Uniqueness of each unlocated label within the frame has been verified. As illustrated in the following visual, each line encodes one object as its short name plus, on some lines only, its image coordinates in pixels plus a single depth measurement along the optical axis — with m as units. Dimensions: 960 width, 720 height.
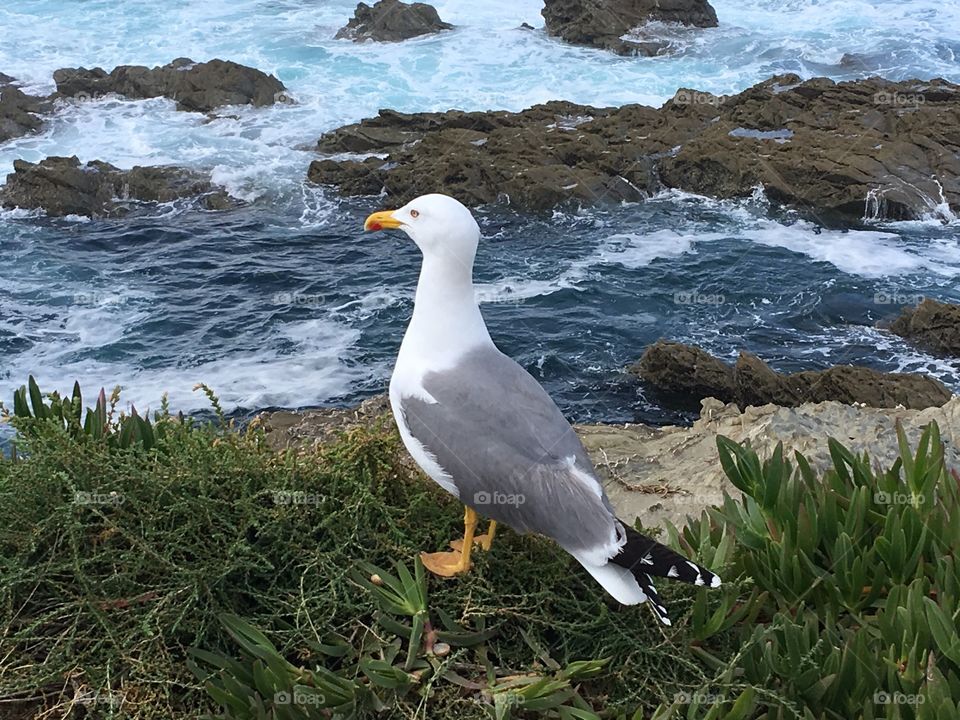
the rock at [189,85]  22.38
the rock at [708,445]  6.11
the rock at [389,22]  28.11
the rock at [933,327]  12.21
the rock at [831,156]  16.58
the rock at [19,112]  20.89
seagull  3.55
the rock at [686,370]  11.01
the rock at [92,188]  16.95
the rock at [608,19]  26.75
